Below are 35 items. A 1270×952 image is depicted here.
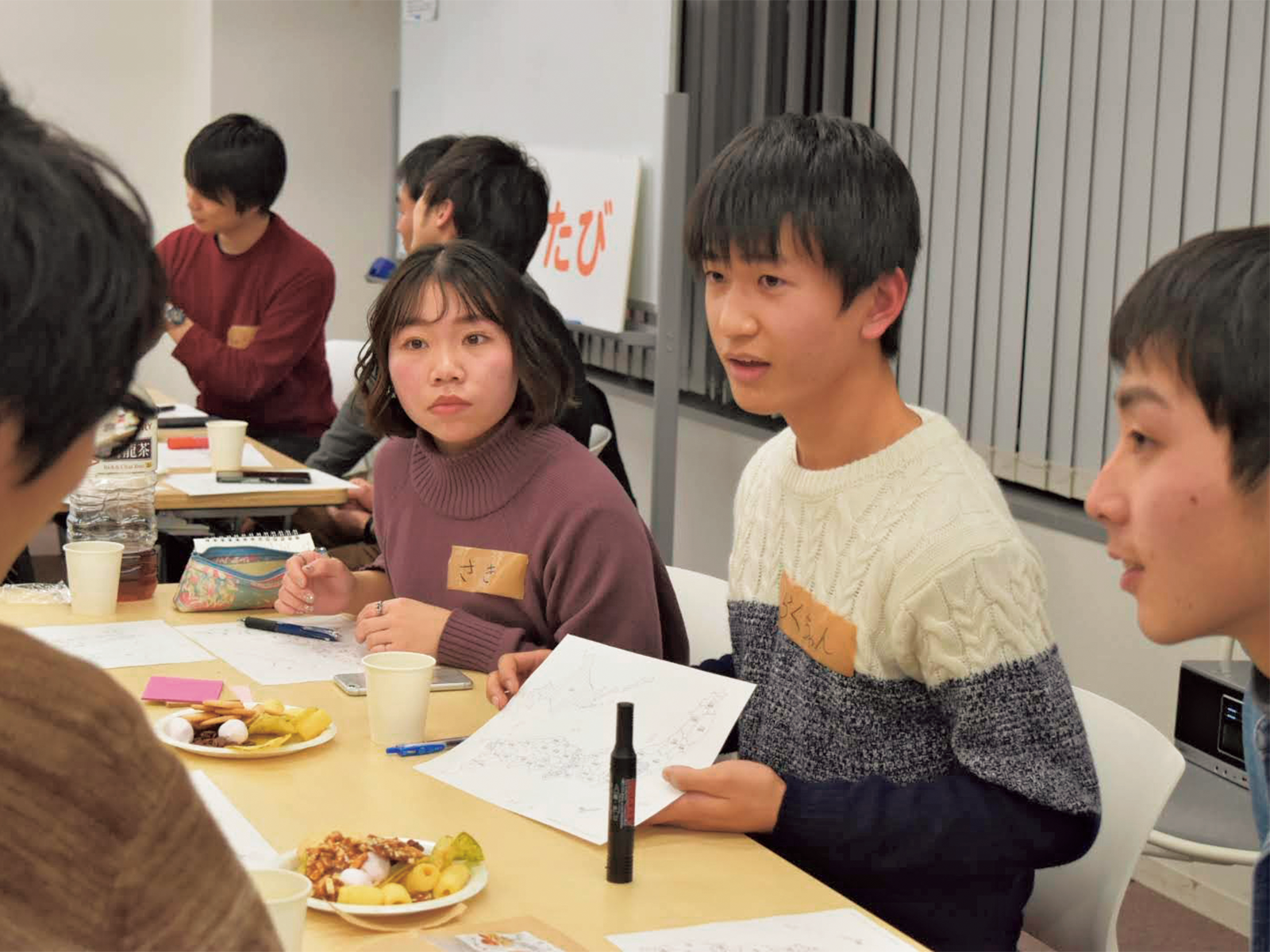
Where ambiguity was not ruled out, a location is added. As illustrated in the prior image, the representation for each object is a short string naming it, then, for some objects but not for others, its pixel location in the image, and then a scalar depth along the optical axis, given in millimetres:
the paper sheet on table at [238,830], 2403
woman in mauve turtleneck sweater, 2939
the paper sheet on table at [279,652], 2881
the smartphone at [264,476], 3986
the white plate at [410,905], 2307
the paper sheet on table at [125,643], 2907
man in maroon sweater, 4913
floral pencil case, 3116
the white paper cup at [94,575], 3069
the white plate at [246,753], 2604
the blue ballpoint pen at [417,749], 2646
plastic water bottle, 3160
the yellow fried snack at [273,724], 2643
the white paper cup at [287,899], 2215
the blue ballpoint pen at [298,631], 3026
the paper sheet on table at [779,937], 2308
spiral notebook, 3179
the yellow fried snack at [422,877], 2342
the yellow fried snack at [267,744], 2618
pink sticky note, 2748
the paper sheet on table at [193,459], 4131
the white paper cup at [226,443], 4034
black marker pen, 2389
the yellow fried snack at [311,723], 2652
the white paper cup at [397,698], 2652
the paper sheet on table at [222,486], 3889
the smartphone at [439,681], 2822
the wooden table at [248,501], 3847
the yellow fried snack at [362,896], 2319
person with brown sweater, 1320
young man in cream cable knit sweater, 2507
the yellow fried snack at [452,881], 2341
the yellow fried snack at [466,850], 2375
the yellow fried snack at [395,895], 2321
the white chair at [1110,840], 2618
